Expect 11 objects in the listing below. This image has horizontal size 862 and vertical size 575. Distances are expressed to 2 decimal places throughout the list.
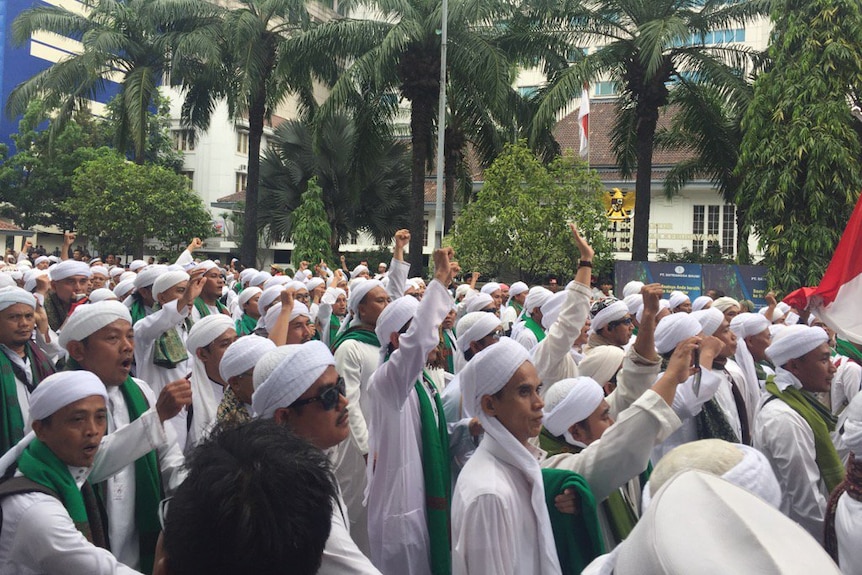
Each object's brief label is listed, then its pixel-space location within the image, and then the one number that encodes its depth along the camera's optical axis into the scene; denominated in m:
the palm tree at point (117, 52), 24.66
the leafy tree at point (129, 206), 32.44
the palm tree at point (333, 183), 33.75
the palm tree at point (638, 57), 20.20
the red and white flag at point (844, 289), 6.91
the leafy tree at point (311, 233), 26.69
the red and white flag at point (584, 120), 23.00
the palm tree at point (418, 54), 19.89
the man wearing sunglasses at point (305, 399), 3.08
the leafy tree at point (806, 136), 18.59
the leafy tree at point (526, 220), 20.39
